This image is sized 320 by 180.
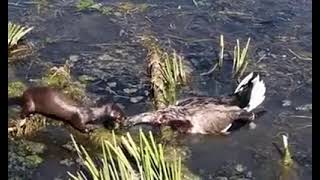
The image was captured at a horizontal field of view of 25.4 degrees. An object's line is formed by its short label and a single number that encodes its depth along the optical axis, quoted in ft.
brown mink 11.69
